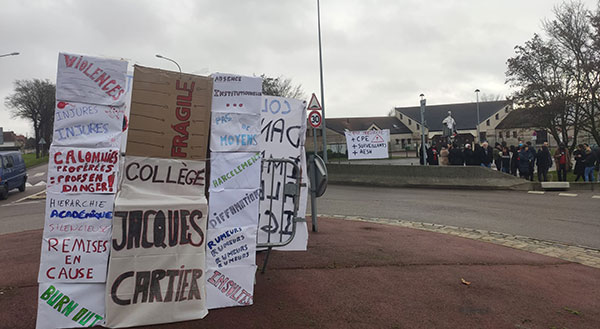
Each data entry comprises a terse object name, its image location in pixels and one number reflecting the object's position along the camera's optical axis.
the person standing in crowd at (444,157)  16.92
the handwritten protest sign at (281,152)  4.65
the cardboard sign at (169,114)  3.10
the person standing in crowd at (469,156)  15.26
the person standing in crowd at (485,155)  15.17
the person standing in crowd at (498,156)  16.84
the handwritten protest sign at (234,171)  3.36
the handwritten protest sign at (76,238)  2.88
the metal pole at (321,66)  21.30
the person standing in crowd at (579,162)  13.91
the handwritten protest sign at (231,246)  3.32
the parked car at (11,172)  15.28
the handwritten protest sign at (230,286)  3.34
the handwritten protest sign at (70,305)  2.87
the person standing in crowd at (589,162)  13.58
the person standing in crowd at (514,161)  15.50
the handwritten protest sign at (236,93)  3.45
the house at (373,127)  71.03
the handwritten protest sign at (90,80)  2.96
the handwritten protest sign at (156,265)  2.99
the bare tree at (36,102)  53.81
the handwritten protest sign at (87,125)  2.93
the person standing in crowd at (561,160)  14.23
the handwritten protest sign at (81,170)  2.89
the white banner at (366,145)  18.58
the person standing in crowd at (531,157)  14.77
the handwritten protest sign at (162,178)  3.09
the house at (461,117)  71.94
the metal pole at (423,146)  18.12
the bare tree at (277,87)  44.02
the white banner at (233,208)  3.33
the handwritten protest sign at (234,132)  3.39
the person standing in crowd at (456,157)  15.61
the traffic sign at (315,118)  14.27
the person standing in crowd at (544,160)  14.34
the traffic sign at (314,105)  13.12
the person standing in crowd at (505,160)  16.17
